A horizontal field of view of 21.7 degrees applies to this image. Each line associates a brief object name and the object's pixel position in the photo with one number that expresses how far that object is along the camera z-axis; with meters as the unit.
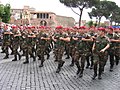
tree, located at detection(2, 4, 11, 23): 57.16
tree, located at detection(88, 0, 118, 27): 71.66
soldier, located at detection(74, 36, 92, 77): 11.61
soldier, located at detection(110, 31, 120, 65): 13.98
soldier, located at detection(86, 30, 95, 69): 12.31
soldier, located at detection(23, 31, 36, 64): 15.32
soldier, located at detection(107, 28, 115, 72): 13.68
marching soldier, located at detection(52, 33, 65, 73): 12.47
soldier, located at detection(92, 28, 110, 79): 11.16
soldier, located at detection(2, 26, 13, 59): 17.04
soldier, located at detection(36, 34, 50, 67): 14.07
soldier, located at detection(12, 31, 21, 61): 15.99
